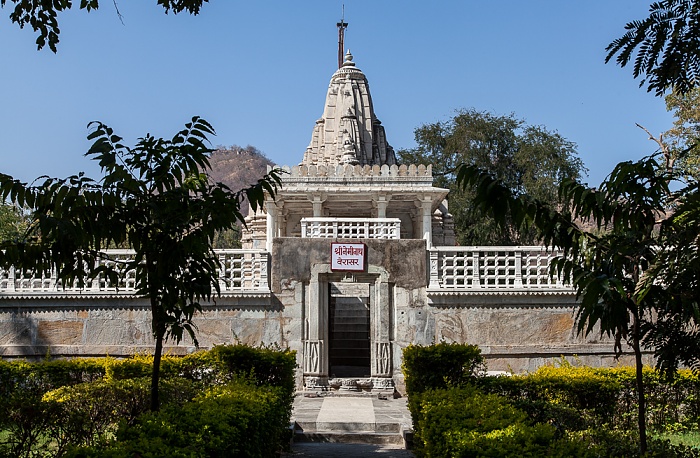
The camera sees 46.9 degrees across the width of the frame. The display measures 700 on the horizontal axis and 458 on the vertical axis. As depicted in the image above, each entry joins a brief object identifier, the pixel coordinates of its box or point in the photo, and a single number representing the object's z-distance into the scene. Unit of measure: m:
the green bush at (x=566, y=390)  11.37
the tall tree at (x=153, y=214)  6.48
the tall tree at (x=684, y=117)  29.86
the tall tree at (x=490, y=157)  37.34
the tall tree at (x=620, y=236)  5.45
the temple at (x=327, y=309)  15.90
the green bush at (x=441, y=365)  10.70
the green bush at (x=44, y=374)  12.62
